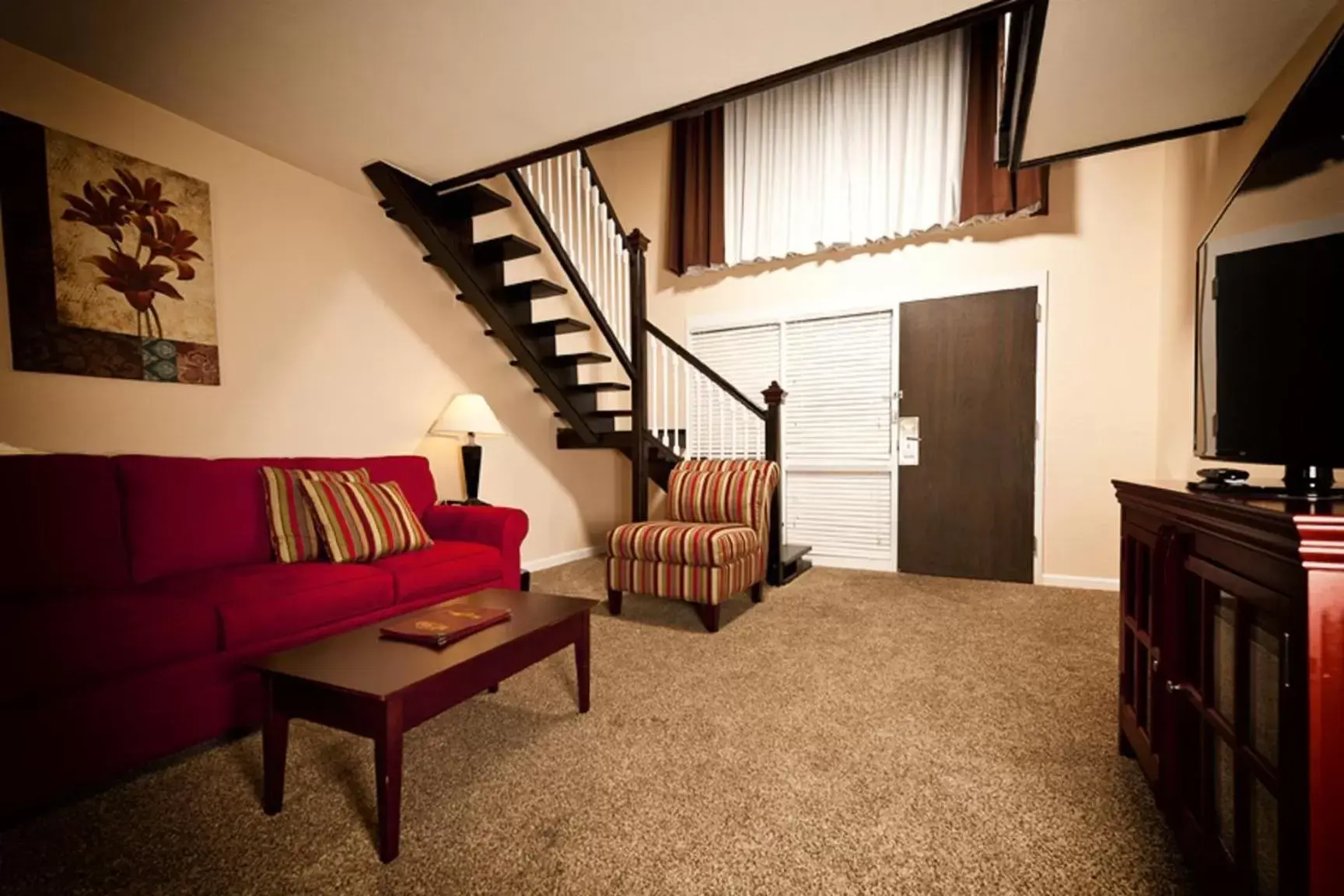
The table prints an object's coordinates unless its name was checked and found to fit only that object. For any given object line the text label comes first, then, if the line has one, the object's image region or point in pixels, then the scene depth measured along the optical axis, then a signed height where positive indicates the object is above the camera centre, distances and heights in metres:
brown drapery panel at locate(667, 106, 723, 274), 4.69 +2.01
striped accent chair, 2.86 -0.58
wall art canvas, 2.11 +0.75
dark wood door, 3.75 -0.07
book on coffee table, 1.56 -0.55
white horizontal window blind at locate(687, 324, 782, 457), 4.07 +0.35
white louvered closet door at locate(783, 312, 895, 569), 4.19 -0.08
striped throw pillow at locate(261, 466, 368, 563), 2.34 -0.33
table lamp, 3.38 +0.07
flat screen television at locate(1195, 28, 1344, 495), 1.08 +0.25
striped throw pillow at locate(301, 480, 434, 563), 2.37 -0.36
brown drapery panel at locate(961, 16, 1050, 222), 3.57 +1.75
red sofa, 1.41 -0.51
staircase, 3.39 +0.76
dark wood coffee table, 1.24 -0.59
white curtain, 3.81 +1.99
